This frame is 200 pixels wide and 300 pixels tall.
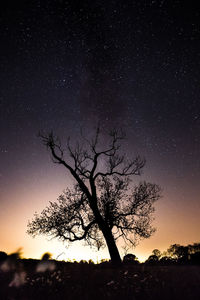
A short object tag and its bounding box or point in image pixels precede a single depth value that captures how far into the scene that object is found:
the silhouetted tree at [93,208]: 24.75
